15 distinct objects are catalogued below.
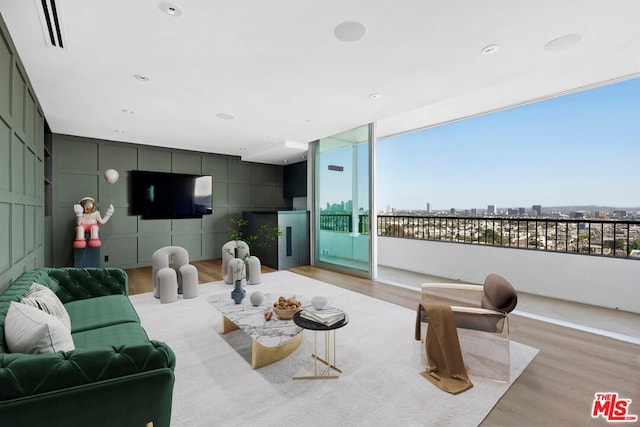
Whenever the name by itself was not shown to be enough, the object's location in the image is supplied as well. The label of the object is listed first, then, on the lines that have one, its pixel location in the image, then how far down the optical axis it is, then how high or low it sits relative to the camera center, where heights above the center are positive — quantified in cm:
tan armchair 199 -85
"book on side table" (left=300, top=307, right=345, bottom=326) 207 -75
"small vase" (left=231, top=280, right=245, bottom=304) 279 -78
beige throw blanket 202 -99
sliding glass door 505 +27
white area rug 169 -119
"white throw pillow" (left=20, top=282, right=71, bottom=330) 171 -54
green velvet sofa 106 -69
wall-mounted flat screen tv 588 +43
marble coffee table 206 -87
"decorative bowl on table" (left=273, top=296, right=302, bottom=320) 234 -78
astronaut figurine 492 -12
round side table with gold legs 203 -111
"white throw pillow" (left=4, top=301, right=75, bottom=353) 130 -55
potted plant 377 -56
